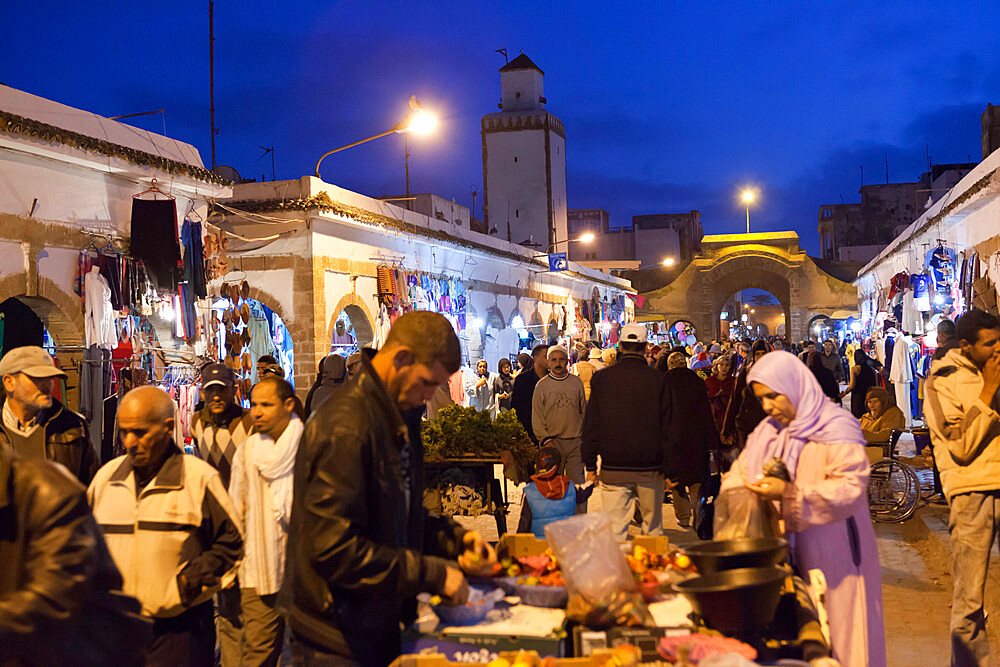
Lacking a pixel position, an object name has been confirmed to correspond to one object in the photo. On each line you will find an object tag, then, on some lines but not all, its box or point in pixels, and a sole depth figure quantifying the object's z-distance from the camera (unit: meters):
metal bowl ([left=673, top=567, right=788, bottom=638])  2.57
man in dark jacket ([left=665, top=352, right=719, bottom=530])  7.64
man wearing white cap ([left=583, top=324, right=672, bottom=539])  6.33
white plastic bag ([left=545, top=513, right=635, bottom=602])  2.77
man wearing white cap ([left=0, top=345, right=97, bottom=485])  4.31
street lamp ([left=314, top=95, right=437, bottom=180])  11.76
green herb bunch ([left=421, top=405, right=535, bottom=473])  7.10
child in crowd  6.75
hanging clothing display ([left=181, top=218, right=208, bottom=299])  10.09
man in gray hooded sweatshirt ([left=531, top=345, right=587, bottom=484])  7.89
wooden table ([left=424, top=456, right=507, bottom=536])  7.09
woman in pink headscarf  3.30
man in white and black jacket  3.33
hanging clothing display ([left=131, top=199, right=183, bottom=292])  9.45
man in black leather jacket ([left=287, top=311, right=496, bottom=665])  2.40
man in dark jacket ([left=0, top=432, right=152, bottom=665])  1.91
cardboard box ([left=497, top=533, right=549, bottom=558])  3.55
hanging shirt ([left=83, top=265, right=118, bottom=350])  8.70
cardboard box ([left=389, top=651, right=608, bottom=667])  2.40
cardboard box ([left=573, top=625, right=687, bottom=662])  2.49
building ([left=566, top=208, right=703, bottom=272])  58.94
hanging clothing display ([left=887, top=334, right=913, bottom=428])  15.34
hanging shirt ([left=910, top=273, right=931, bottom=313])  14.18
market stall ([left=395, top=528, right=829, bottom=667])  2.54
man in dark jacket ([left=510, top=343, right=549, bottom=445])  8.97
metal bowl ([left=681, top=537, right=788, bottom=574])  2.78
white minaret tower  40.84
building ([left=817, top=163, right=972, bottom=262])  51.88
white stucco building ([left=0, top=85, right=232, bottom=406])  7.96
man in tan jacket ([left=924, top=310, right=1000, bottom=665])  4.30
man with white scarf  4.17
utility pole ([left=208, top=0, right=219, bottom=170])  14.02
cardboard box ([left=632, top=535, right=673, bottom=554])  3.52
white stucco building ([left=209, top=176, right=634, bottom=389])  12.33
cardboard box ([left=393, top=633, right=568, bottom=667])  2.54
